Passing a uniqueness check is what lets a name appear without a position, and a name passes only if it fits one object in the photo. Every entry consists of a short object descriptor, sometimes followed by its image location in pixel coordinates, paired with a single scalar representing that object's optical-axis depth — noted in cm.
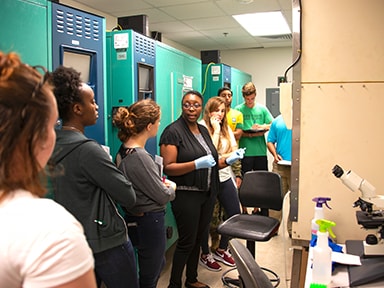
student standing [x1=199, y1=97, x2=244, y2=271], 307
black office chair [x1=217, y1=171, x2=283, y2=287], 242
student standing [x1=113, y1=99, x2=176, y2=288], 191
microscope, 144
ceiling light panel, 473
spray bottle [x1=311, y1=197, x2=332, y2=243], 166
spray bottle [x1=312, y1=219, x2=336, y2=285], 133
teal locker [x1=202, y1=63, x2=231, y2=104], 464
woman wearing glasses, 242
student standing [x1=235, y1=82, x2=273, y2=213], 419
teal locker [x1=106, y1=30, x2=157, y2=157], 245
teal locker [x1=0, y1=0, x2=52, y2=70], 155
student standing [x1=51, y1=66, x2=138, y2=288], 145
